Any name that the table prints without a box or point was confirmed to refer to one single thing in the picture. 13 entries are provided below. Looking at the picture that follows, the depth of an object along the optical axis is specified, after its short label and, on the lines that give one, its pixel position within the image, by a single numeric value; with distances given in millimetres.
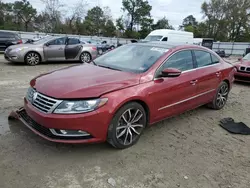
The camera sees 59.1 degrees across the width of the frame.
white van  20766
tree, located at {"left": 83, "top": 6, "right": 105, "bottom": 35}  47859
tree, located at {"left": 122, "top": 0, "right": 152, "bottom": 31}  55875
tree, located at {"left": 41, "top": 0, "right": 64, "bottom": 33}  37344
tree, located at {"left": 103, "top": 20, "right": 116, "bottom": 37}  50094
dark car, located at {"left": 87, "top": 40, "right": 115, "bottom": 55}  22569
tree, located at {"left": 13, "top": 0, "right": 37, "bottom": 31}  47719
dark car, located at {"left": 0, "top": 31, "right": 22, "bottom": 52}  13492
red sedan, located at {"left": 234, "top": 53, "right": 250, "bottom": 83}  8086
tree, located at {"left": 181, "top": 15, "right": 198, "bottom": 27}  80825
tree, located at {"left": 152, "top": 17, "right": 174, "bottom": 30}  57234
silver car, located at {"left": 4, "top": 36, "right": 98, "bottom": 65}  9448
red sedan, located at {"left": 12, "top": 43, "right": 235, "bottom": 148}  2674
